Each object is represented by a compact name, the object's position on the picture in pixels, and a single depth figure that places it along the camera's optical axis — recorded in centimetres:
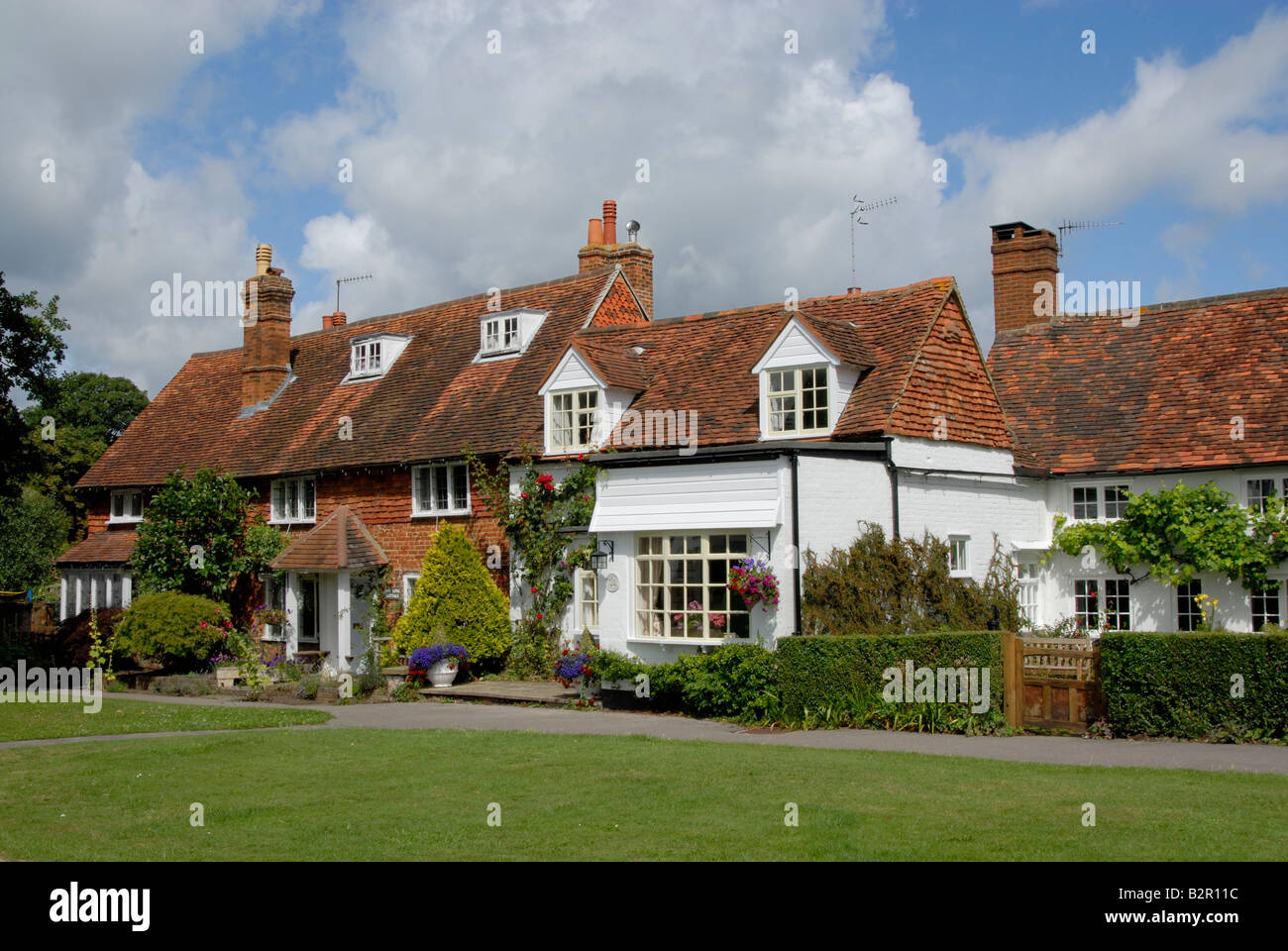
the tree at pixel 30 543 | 5062
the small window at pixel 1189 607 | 2345
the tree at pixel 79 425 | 5444
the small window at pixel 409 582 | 2708
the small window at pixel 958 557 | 2300
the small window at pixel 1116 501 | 2467
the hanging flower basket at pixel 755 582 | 1919
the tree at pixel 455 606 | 2441
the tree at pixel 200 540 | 2922
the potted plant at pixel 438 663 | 2367
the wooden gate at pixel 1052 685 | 1653
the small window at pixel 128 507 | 3469
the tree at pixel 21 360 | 2975
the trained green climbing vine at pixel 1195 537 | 2197
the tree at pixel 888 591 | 1945
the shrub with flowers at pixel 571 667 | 2139
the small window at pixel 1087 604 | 2473
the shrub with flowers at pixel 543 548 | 2394
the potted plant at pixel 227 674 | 2611
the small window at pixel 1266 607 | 2252
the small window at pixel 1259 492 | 2264
